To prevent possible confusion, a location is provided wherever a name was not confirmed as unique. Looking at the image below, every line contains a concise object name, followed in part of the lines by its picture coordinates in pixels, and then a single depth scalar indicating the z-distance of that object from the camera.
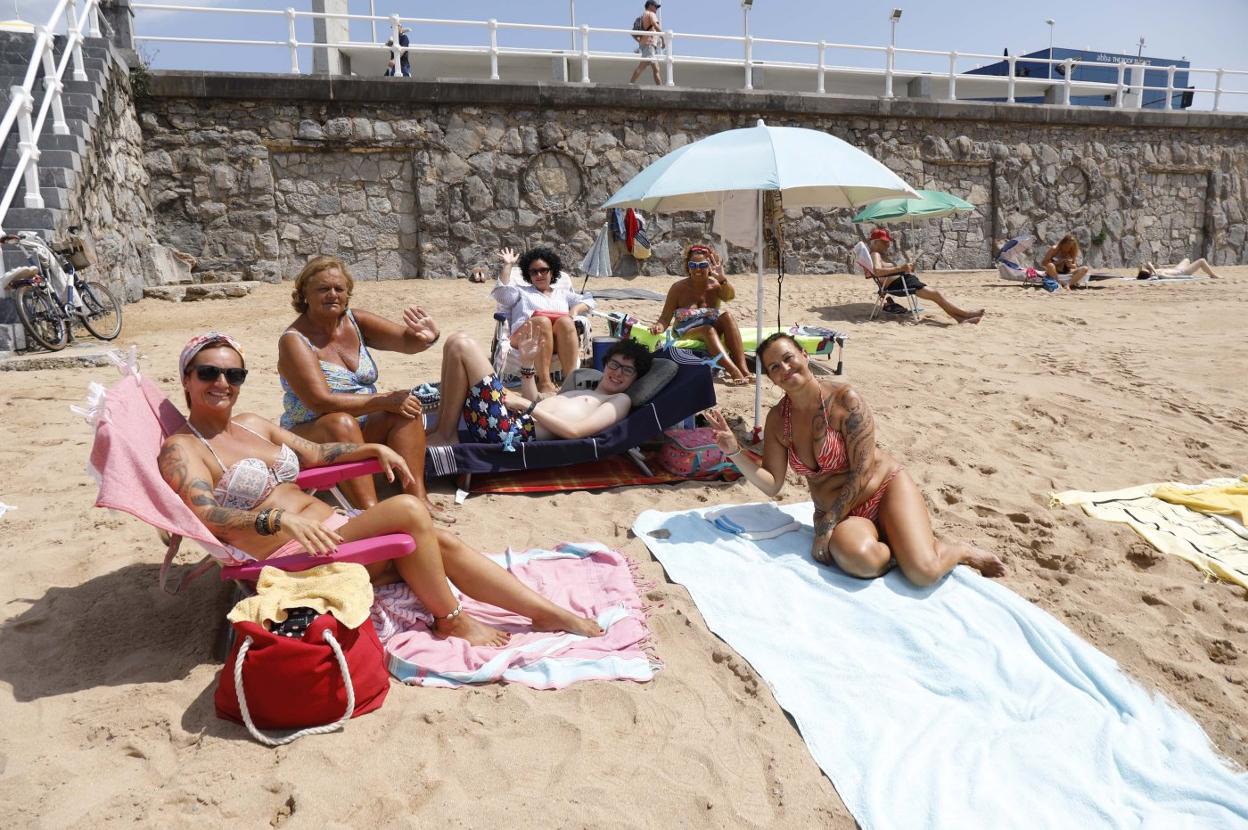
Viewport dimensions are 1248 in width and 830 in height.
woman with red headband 7.15
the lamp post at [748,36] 13.16
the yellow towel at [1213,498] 4.24
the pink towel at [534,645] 2.76
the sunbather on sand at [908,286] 9.80
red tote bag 2.37
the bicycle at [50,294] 6.56
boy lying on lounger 4.64
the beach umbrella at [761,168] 4.26
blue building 18.94
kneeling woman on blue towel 3.52
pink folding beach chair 2.48
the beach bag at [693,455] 4.86
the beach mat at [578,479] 4.62
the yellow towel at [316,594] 2.44
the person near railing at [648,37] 13.32
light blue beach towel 2.25
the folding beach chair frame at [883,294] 10.03
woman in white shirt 6.23
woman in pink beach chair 2.68
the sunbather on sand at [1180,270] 13.85
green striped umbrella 11.27
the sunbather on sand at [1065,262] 12.68
